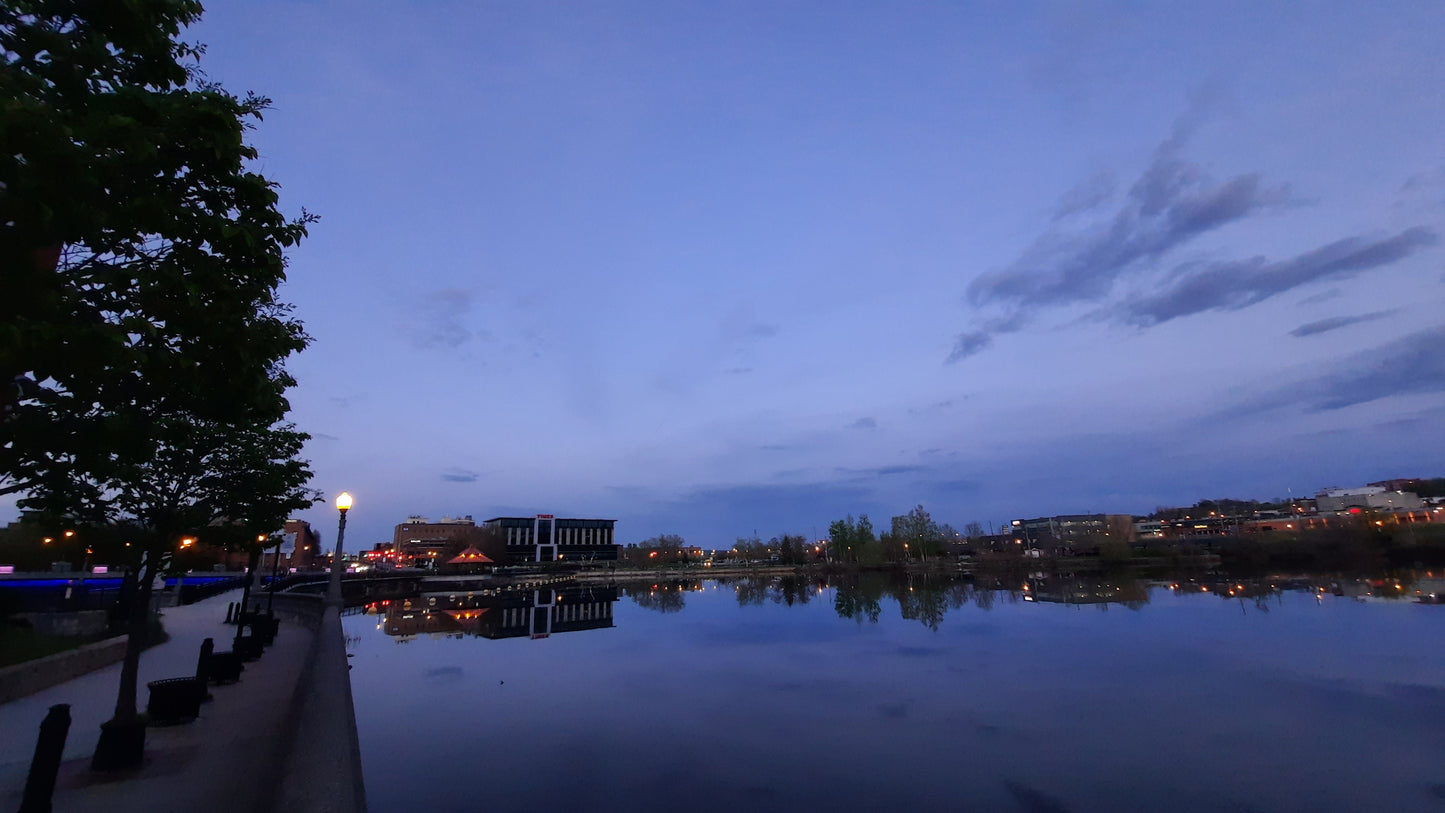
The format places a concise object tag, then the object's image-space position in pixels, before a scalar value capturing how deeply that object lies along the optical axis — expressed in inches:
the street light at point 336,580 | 768.8
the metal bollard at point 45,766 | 243.9
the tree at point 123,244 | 150.4
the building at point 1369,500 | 5782.5
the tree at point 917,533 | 5364.2
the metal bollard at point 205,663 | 472.6
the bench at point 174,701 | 430.9
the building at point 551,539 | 5915.4
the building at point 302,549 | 5292.8
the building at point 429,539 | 6311.0
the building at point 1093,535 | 6594.5
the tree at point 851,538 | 5369.1
